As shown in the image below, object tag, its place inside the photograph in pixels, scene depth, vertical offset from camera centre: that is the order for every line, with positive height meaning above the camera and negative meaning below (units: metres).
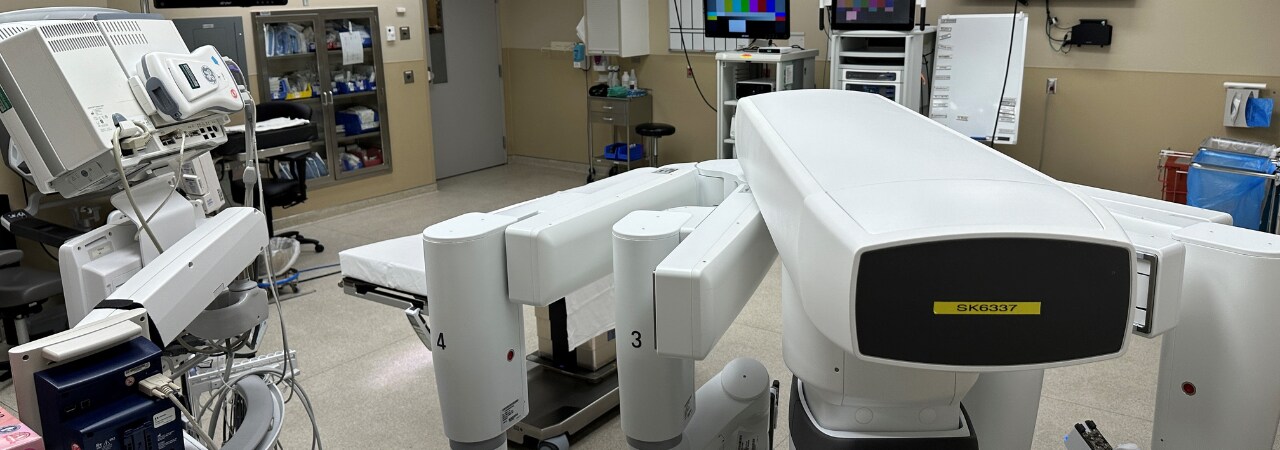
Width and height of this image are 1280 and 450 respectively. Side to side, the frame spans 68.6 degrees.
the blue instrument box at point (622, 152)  7.29 -0.93
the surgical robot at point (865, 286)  1.18 -0.42
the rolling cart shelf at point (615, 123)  7.26 -0.71
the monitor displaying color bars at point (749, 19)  6.00 +0.05
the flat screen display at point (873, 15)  5.39 +0.06
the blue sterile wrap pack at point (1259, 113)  4.96 -0.50
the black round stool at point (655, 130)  7.00 -0.74
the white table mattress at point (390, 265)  2.94 -0.73
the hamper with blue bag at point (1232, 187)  4.52 -0.81
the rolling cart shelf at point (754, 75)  5.94 -0.32
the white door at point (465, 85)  7.62 -0.43
